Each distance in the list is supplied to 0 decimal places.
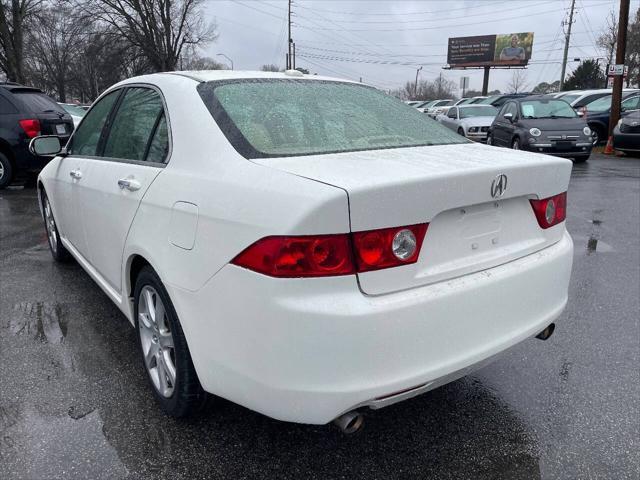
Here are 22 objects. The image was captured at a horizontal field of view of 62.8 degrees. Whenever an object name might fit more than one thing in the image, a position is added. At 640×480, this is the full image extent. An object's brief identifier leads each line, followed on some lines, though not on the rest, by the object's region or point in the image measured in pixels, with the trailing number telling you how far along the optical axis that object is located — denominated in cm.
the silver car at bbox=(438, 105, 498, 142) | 1619
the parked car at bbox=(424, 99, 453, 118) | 3190
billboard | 6850
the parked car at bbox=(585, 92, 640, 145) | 1556
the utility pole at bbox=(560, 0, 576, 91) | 4441
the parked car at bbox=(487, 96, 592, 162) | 1153
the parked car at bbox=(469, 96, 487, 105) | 2597
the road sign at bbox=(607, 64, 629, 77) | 1378
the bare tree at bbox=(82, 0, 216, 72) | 3678
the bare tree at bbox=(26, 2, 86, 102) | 3478
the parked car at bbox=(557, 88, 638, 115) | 1675
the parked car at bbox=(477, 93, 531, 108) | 2383
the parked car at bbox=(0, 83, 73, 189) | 841
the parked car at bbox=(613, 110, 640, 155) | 1288
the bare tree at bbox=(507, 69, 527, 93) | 7145
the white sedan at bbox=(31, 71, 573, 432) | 168
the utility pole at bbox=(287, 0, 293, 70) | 4788
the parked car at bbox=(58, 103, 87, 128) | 1459
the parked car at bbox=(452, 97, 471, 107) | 2630
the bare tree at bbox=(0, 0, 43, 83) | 2794
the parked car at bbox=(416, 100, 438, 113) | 3160
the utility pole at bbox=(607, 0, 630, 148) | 1390
